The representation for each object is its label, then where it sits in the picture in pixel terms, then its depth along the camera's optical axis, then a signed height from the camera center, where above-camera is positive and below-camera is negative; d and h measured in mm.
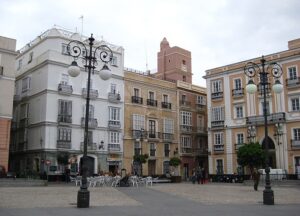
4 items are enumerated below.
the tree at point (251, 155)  25098 -70
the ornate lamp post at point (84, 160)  10466 -214
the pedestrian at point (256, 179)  18480 -1526
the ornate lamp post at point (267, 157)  11987 -125
